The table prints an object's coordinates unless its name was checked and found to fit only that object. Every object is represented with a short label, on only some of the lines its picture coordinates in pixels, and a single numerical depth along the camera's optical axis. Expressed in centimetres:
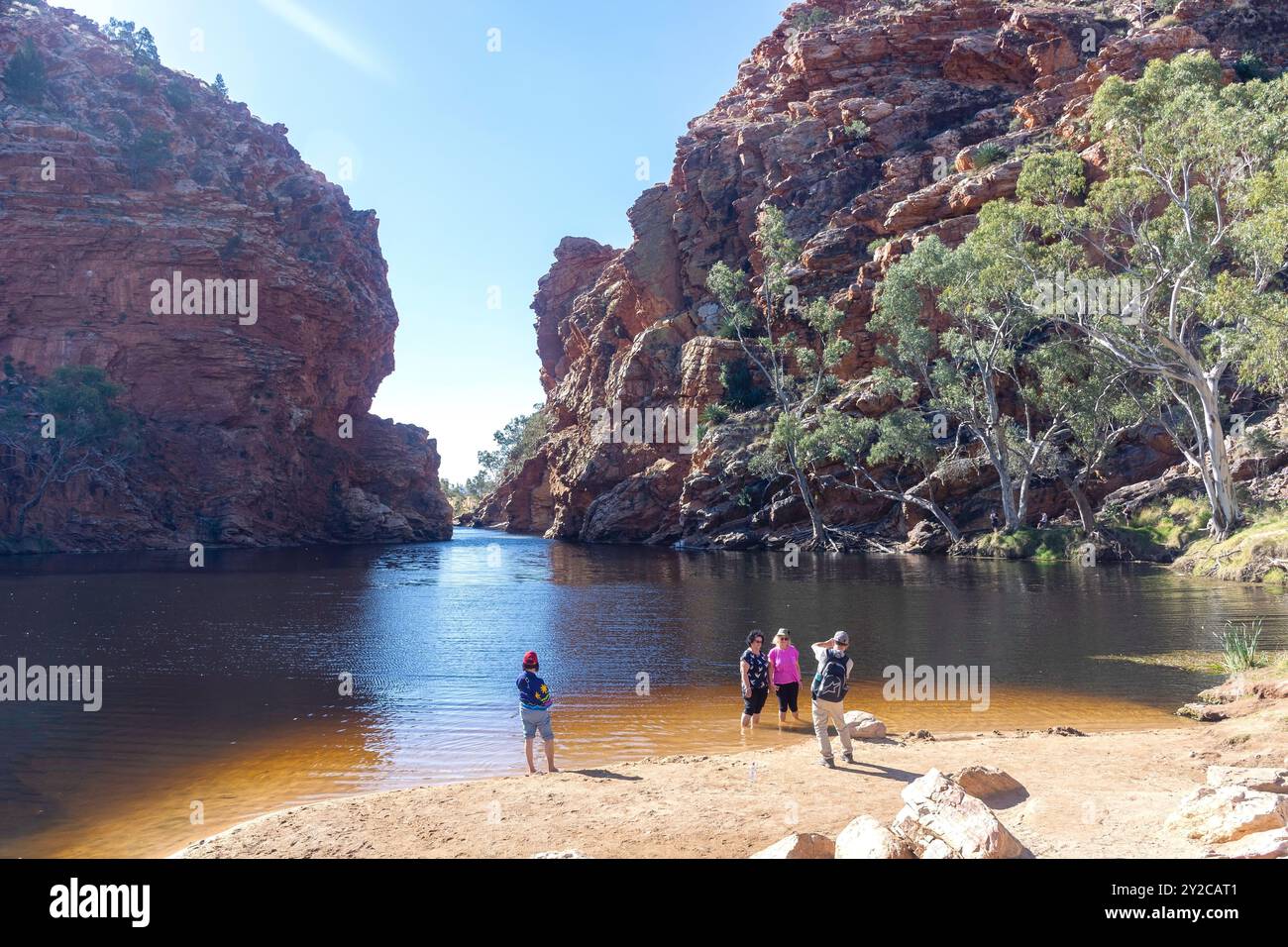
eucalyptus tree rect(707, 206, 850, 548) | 6112
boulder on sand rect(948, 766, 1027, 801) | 894
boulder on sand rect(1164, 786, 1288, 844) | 651
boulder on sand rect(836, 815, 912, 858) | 659
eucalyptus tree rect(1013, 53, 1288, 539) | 3150
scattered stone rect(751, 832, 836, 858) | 653
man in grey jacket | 1119
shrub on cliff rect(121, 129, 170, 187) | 8081
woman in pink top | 1466
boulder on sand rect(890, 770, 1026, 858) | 634
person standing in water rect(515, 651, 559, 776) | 1158
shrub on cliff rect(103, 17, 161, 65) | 9375
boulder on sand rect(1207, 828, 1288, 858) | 595
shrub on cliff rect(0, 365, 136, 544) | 6650
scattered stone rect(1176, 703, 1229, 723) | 1317
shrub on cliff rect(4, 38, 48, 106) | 7875
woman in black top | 1416
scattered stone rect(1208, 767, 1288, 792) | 777
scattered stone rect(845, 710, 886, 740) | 1295
